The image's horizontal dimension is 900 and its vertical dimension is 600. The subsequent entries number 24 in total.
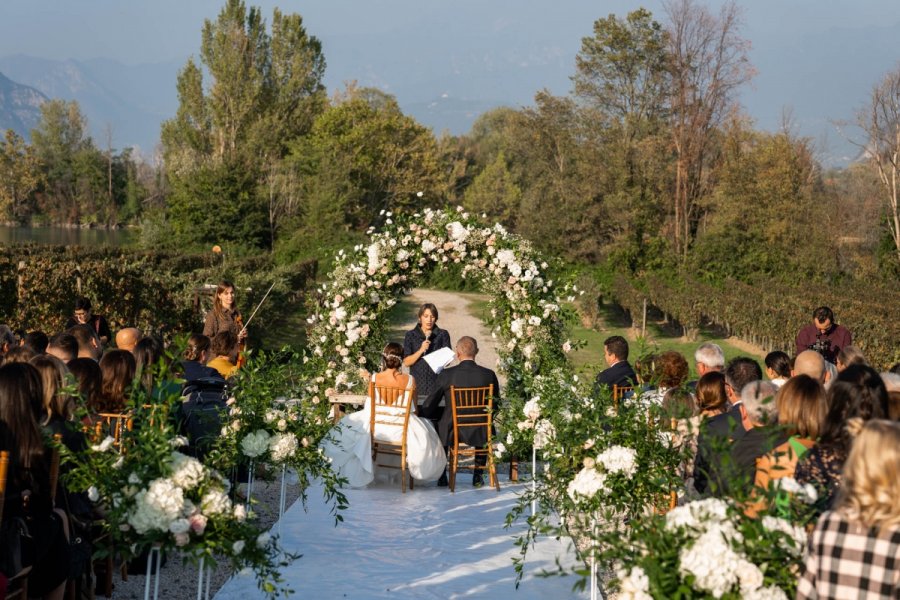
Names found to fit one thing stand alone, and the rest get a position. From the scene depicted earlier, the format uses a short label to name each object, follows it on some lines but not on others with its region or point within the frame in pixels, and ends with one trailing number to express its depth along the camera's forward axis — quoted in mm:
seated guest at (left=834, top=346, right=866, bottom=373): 7220
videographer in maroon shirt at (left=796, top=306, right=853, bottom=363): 10055
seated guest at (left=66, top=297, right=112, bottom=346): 9617
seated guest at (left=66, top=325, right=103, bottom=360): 7513
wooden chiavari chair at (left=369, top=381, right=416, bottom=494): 8781
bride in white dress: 8812
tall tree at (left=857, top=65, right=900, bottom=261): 30594
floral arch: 10461
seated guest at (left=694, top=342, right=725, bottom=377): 7254
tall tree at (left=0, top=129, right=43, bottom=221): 75438
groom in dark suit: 8953
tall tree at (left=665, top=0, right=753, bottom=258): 37531
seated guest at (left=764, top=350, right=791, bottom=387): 7508
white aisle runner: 6247
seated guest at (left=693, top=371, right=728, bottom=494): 5988
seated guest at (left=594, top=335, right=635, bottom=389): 8219
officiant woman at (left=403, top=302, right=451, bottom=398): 10133
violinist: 9984
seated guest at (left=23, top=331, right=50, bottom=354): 7355
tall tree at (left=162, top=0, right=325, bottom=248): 56469
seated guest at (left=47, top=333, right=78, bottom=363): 6645
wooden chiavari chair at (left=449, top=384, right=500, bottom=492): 8875
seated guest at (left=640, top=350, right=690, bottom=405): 6859
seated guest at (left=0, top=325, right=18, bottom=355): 7566
